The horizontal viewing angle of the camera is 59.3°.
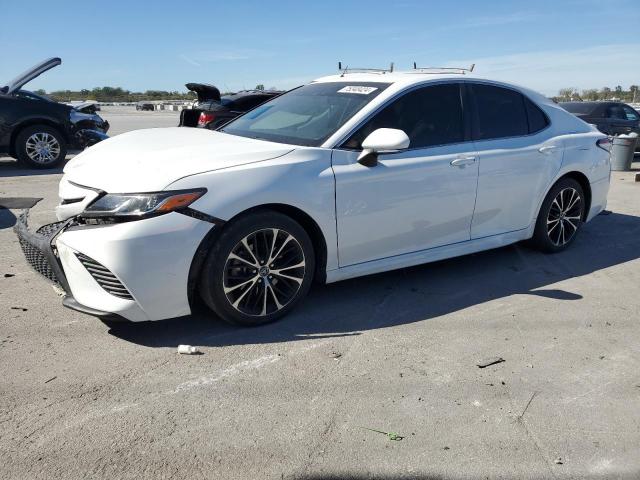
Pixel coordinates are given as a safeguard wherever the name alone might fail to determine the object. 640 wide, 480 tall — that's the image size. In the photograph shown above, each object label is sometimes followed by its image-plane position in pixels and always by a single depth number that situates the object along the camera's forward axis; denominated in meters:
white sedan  3.27
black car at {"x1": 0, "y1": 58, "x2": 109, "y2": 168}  10.14
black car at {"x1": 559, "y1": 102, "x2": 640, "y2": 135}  14.18
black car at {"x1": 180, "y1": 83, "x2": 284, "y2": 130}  9.78
